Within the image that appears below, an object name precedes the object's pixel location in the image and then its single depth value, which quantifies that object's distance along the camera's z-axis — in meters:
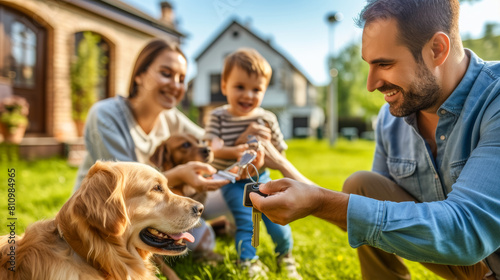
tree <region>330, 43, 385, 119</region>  14.45
